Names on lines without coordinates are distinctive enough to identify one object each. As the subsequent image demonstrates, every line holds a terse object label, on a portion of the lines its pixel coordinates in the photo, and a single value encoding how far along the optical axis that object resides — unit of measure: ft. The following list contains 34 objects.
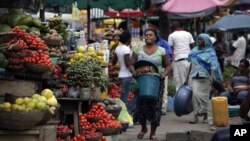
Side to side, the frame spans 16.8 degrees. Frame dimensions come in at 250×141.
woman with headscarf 51.60
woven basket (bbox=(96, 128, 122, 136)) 39.54
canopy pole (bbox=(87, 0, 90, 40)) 70.05
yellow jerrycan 48.78
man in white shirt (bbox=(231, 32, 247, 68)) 103.13
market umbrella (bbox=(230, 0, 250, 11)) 71.50
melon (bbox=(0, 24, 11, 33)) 33.65
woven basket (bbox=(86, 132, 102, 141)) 37.84
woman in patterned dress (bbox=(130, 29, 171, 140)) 46.28
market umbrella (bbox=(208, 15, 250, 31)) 98.68
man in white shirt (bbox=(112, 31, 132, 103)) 53.19
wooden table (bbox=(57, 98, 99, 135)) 38.29
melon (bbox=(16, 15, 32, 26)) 35.62
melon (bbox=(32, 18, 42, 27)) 36.07
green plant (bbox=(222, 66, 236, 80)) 87.55
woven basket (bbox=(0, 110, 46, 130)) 29.72
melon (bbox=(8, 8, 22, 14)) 35.39
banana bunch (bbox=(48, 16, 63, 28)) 40.94
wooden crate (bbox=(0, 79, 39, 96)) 31.80
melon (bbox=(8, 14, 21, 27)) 35.15
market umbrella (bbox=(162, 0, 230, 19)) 74.81
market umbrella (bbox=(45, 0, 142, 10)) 66.62
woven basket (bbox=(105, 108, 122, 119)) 42.54
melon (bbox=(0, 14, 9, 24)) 34.75
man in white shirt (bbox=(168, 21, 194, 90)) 61.97
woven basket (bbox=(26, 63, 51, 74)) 32.31
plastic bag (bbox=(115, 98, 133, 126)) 48.42
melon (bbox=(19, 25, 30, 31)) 34.87
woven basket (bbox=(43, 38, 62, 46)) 37.78
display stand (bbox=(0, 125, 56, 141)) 30.28
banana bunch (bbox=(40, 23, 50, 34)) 38.15
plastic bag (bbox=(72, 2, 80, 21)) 72.68
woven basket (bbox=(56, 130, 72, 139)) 35.65
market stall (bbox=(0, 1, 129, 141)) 30.62
